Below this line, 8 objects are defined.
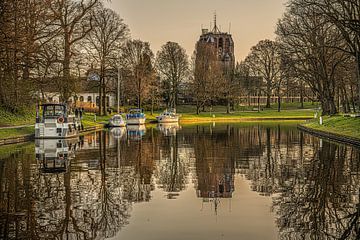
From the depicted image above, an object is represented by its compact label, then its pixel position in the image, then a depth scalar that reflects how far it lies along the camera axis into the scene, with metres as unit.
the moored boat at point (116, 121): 59.34
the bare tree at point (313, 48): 49.60
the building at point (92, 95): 52.12
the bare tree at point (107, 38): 67.81
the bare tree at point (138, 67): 79.19
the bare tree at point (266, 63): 96.17
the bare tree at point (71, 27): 48.22
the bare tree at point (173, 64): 93.62
